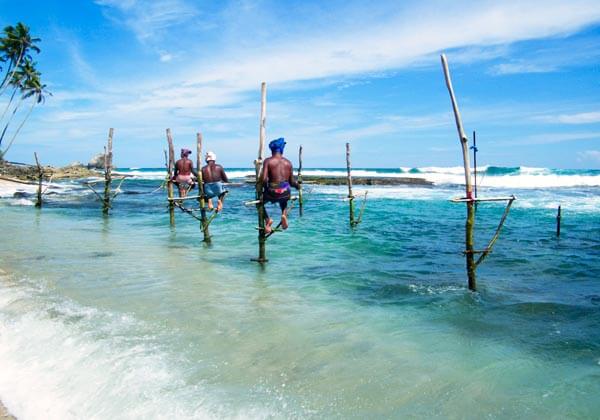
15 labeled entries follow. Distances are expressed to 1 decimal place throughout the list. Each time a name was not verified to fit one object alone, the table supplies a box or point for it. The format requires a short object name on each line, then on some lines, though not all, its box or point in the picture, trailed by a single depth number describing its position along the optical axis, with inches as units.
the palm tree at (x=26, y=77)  1780.3
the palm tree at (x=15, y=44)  1656.0
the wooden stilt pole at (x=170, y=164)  583.3
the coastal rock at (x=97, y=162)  3169.3
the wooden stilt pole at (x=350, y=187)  747.7
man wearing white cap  515.5
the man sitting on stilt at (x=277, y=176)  367.6
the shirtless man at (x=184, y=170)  581.0
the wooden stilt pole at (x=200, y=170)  502.3
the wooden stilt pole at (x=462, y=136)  296.2
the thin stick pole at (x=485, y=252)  323.0
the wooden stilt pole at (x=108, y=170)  772.0
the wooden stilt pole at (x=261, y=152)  378.0
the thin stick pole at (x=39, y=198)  927.7
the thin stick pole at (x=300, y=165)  953.5
